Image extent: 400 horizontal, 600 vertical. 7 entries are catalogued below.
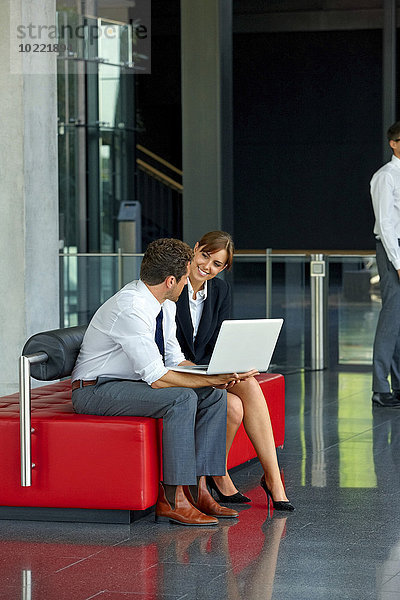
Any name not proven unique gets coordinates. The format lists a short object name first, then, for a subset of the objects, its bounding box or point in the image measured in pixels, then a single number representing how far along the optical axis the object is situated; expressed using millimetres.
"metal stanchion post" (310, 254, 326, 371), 15087
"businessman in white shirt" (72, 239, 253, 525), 6973
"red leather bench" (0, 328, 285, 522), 6922
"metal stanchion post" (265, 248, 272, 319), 15305
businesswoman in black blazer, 7460
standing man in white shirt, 11760
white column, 10998
